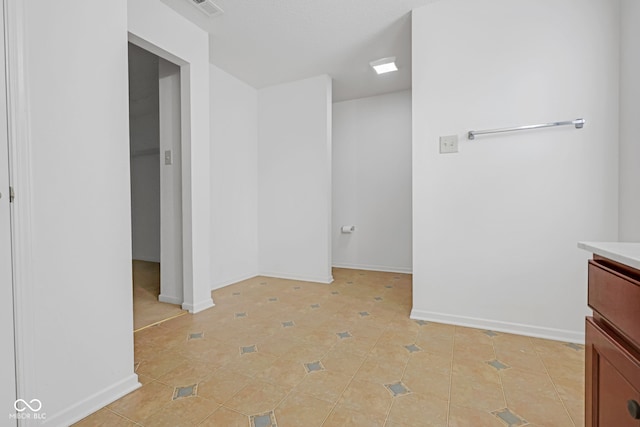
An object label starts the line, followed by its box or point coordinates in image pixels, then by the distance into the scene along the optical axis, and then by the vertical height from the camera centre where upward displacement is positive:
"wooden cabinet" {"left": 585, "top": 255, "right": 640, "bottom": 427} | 0.63 -0.34
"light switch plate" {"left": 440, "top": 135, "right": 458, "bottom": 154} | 2.21 +0.48
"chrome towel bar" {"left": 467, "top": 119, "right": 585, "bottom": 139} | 1.89 +0.54
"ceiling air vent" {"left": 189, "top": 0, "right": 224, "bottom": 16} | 2.18 +1.55
